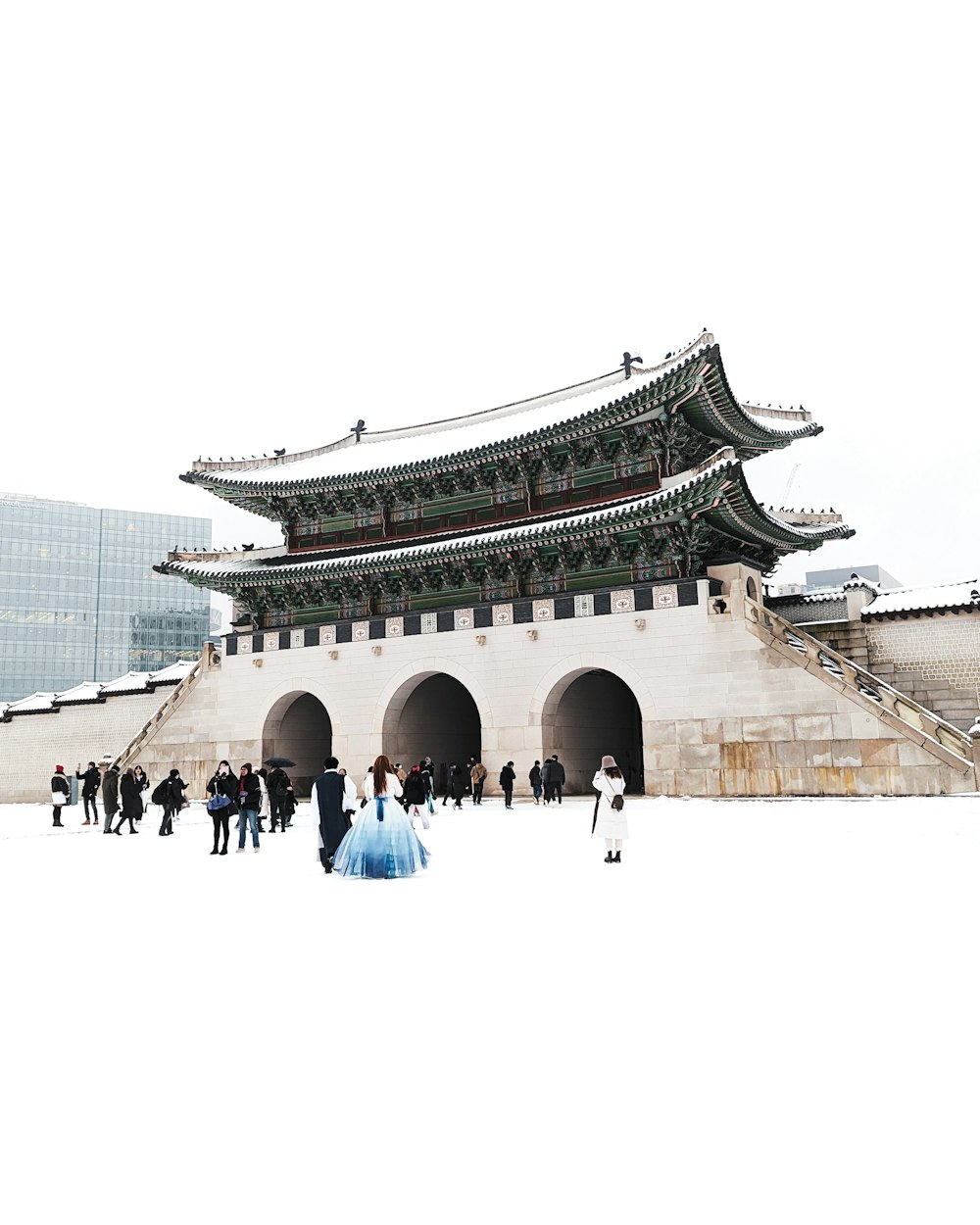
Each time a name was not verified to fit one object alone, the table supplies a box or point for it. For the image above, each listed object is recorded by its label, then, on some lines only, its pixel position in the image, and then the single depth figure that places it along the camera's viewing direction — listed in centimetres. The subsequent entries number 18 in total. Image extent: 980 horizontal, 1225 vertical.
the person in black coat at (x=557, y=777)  2566
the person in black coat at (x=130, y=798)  2003
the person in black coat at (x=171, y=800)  1973
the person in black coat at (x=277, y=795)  2053
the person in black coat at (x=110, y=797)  2038
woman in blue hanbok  1157
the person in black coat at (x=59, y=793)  2341
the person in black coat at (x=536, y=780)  2548
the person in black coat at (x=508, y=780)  2527
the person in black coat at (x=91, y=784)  2336
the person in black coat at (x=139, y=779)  2089
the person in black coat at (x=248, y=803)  1588
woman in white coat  1211
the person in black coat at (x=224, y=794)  1532
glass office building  10225
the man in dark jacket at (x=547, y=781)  2539
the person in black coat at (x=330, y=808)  1227
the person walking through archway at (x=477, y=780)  2697
